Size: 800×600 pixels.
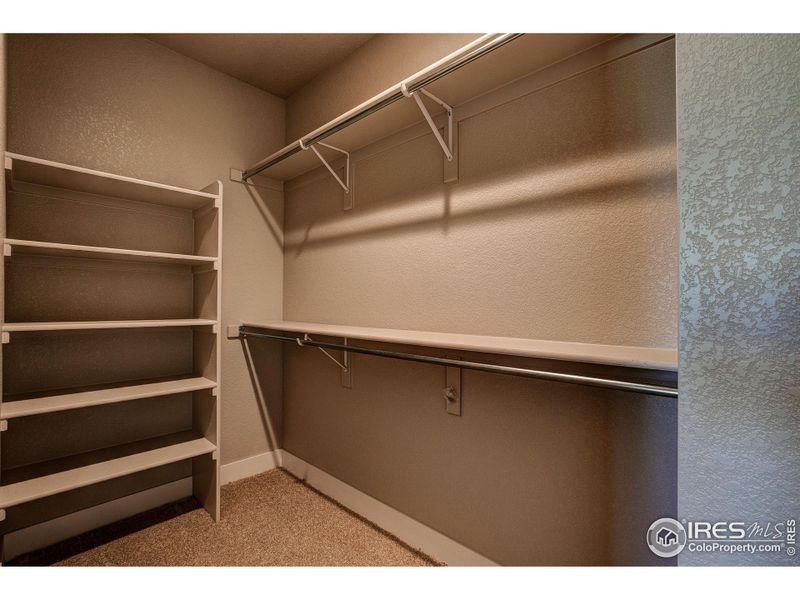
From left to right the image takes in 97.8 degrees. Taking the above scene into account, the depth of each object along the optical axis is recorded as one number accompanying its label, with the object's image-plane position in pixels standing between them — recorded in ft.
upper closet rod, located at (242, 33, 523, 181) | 3.56
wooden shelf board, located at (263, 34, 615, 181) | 3.59
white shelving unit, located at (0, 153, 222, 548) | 4.88
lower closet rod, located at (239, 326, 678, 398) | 2.65
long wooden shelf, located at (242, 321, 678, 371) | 2.75
